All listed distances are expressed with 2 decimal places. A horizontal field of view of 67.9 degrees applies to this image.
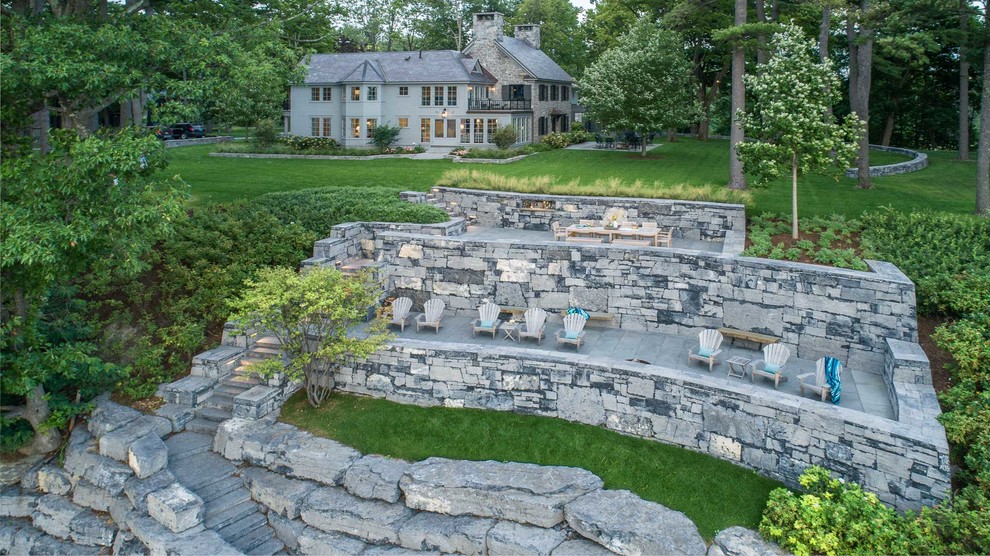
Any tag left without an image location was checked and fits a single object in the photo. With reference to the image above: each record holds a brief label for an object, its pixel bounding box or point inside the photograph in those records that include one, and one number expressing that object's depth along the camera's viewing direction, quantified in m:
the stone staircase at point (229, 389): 14.16
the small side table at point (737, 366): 13.78
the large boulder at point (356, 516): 11.62
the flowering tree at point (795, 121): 17.39
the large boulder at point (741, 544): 10.39
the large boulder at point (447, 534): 11.24
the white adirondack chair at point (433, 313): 16.28
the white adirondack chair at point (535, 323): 15.66
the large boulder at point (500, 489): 11.44
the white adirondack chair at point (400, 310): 16.30
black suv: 50.81
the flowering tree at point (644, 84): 33.91
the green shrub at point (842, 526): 10.02
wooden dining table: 18.64
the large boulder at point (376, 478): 12.01
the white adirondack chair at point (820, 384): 12.62
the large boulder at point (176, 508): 11.34
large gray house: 43.03
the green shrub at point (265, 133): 37.44
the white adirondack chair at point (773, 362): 13.42
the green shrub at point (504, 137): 39.16
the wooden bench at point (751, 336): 14.84
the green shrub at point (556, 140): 41.69
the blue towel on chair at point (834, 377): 12.48
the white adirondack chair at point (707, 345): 14.23
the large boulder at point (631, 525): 10.52
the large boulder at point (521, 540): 10.94
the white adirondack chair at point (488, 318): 16.02
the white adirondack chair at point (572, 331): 15.16
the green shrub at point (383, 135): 40.97
